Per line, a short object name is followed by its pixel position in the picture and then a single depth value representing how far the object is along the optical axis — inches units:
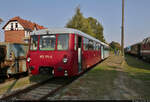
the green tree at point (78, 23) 1437.0
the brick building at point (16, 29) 1567.4
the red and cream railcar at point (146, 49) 682.3
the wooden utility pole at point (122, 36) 791.8
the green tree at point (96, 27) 2421.0
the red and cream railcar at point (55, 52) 279.7
